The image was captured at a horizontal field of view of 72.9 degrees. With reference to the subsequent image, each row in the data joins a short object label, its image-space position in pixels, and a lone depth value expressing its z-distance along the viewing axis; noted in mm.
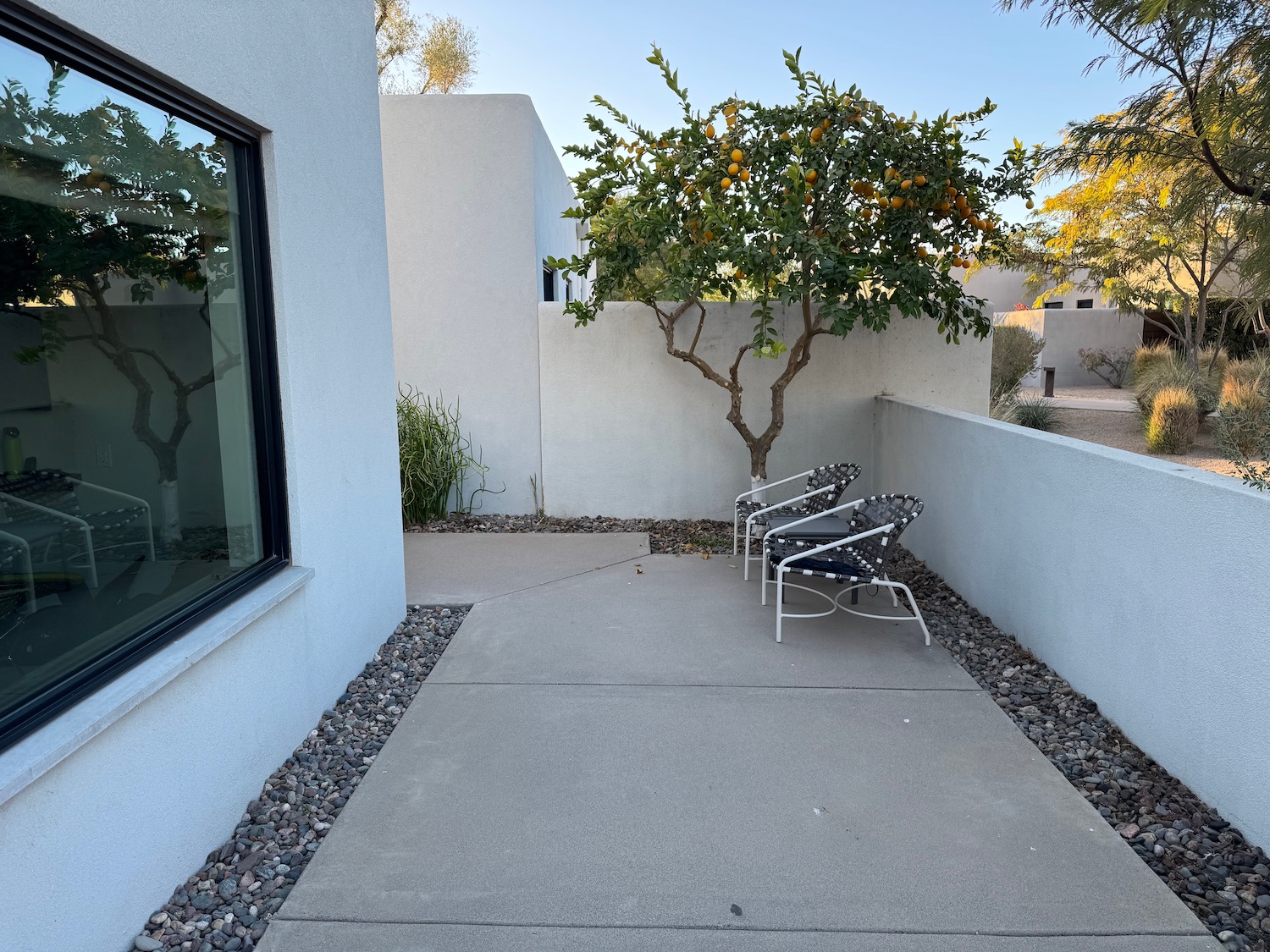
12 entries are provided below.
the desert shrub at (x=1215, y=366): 11384
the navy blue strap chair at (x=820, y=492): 5492
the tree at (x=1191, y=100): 5184
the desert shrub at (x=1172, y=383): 10266
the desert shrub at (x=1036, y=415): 11031
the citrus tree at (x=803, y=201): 5605
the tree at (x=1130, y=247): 12711
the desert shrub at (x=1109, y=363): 20469
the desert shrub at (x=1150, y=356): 13800
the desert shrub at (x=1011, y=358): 13711
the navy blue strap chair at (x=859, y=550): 4344
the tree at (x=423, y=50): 15703
